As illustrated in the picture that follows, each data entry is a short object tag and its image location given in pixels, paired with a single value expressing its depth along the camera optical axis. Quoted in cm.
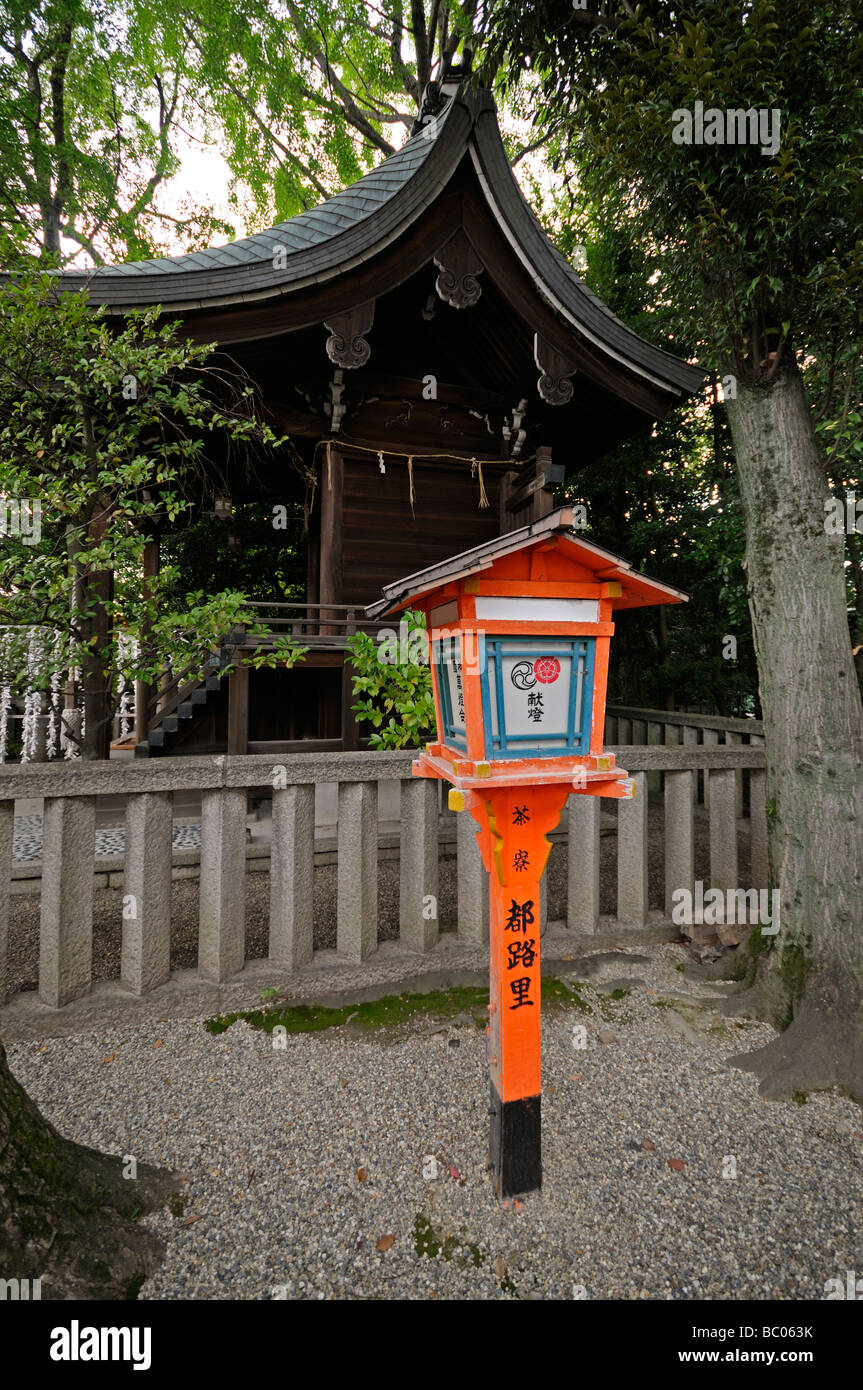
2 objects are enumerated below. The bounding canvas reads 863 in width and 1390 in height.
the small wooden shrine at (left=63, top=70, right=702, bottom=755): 527
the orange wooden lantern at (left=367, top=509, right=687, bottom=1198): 183
